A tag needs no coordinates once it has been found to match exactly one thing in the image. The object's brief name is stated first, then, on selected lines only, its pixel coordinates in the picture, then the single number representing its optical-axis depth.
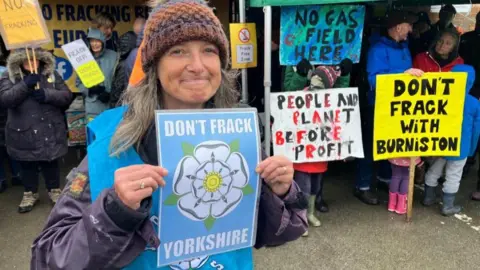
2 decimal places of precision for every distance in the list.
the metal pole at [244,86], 4.59
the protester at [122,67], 4.62
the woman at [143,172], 1.00
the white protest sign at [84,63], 4.34
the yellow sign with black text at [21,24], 3.67
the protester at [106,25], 5.24
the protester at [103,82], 4.89
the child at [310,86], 4.00
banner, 6.04
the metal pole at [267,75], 3.90
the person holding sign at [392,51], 4.18
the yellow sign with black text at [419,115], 3.98
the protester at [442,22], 5.87
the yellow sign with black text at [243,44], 4.32
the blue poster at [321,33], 4.04
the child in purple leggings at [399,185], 4.26
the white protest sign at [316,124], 4.00
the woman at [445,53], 4.30
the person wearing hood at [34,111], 4.05
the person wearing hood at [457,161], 4.20
